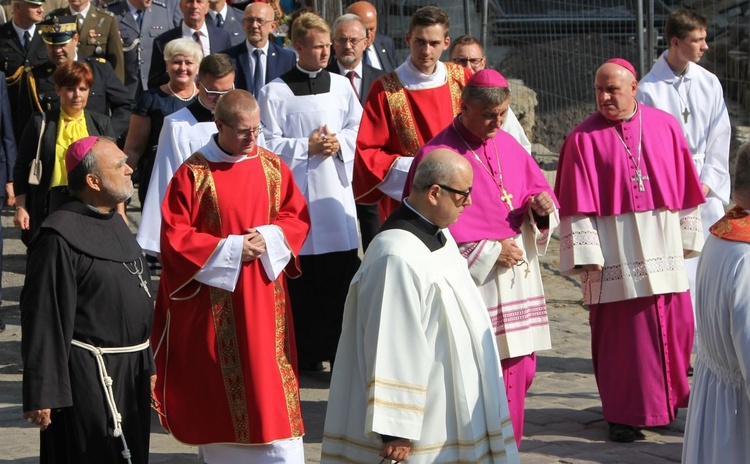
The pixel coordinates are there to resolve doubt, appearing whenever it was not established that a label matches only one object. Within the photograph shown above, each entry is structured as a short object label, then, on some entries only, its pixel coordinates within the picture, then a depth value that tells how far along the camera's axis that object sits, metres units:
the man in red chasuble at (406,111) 15.40
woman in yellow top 17.72
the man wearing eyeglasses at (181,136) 15.37
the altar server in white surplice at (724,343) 9.87
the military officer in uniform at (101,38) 22.95
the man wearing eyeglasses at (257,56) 19.87
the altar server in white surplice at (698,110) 17.42
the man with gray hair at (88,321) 10.79
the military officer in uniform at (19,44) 21.86
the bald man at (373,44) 20.72
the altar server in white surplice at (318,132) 16.37
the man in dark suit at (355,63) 18.25
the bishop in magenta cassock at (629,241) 14.90
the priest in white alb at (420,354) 9.85
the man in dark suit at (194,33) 20.56
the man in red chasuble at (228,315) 12.84
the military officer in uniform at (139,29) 24.06
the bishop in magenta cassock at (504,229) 13.37
